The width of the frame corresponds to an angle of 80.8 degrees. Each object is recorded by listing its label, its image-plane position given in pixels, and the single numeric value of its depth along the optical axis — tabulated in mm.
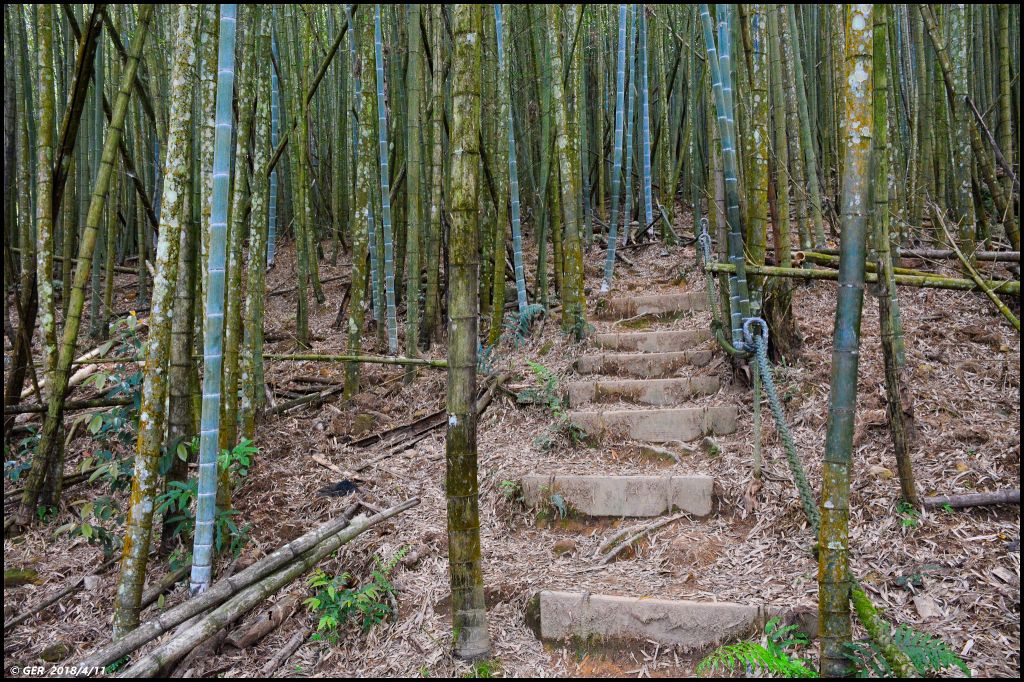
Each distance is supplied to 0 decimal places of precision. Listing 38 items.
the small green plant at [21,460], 2900
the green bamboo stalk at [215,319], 1962
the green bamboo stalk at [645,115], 5219
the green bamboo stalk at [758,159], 2820
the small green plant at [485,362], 3869
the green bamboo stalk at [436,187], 3587
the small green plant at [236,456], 2357
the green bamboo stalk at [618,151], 4824
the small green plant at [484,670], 1814
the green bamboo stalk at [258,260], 3014
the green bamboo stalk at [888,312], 1846
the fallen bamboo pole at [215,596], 1873
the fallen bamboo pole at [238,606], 1834
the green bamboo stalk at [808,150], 4074
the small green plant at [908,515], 2098
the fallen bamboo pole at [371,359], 3126
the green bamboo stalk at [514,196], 4133
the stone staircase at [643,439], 2010
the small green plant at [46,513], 2854
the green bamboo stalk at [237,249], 2562
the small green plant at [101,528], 2324
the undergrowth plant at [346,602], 2145
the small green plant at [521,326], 4312
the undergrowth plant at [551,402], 3178
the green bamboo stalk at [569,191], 3754
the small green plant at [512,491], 2814
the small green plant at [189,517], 2287
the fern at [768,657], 1704
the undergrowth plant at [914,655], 1591
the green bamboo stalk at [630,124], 5502
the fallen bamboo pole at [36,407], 2813
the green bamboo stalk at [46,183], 2676
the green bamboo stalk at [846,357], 1526
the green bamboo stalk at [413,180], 3854
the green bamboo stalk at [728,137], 2723
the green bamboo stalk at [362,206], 3623
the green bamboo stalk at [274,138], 5004
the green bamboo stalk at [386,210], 3939
